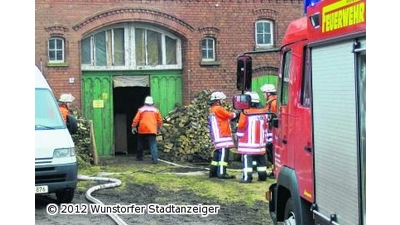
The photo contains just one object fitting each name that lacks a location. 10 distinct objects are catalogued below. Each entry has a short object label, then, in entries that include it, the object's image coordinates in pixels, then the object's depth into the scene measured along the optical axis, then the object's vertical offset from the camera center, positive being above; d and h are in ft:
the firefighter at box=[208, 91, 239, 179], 40.19 -1.78
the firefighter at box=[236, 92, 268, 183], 38.34 -2.07
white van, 29.10 -1.95
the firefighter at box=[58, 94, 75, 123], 42.74 +0.30
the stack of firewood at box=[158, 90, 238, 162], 48.44 -2.07
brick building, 49.85 +4.23
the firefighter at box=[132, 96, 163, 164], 47.57 -1.27
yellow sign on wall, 51.12 +0.21
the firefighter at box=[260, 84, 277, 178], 35.45 +0.52
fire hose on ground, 28.09 -4.19
